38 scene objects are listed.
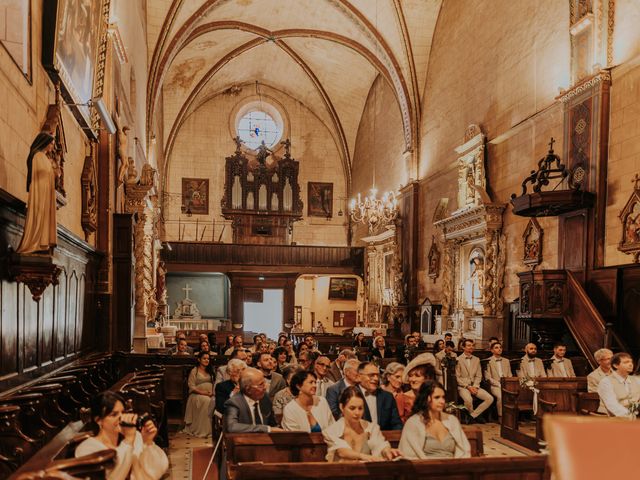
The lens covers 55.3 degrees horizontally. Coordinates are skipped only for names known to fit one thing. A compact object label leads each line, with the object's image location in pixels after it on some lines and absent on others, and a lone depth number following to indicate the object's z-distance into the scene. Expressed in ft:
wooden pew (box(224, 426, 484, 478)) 15.25
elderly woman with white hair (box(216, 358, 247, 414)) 22.12
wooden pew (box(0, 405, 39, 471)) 13.35
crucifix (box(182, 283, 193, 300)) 82.57
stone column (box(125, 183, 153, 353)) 42.34
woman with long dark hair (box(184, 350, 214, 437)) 28.66
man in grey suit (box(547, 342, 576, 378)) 30.30
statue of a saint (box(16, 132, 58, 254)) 18.53
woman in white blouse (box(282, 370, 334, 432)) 16.71
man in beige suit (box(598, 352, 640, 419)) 20.63
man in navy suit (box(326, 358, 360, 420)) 19.38
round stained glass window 94.27
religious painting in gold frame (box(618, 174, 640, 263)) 30.42
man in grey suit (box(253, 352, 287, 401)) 23.65
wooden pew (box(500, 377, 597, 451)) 25.06
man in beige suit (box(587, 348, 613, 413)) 23.58
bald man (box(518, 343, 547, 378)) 30.91
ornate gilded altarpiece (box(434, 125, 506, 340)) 44.86
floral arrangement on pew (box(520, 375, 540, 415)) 28.26
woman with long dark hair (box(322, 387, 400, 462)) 14.19
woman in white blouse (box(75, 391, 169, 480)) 11.78
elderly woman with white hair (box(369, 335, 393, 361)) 40.04
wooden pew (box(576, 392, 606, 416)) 23.26
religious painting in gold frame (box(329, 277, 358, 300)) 85.15
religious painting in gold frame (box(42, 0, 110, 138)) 21.62
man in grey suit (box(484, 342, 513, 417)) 32.22
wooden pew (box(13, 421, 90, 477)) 10.64
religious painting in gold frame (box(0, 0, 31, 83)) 18.93
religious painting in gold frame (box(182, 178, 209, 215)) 90.53
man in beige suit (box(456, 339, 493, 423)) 31.30
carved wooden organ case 89.15
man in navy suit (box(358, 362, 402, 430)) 18.24
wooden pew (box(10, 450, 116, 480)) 7.04
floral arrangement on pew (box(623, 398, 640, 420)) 18.33
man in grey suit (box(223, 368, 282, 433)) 16.87
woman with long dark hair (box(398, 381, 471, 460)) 14.16
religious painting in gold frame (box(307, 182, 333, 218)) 94.12
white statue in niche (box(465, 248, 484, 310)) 47.09
